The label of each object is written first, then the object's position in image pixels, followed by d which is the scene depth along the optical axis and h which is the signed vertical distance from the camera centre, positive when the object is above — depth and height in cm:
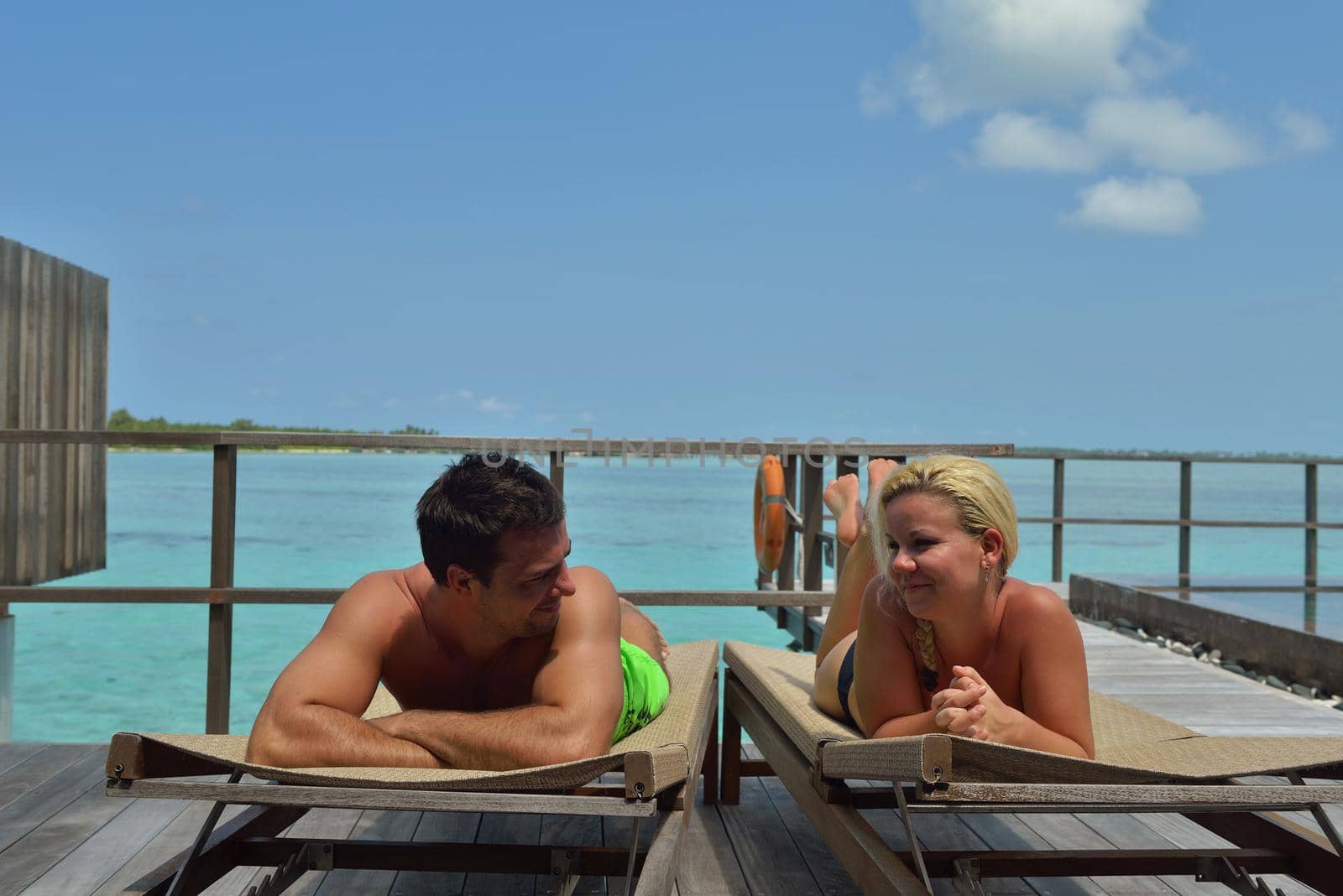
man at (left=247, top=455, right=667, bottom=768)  159 -37
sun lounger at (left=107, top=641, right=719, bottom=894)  138 -51
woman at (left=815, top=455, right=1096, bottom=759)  158 -30
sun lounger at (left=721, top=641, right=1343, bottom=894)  138 -52
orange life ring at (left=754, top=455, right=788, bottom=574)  502 -34
